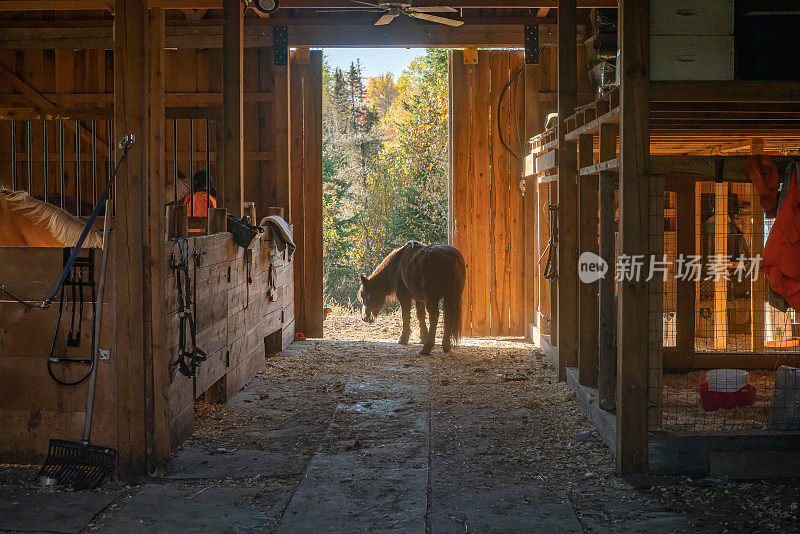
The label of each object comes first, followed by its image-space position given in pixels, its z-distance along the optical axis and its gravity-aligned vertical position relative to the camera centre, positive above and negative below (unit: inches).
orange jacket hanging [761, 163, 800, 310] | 167.0 -0.2
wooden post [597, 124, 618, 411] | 197.3 -9.4
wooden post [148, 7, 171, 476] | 167.8 -8.2
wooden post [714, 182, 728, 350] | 298.0 -13.2
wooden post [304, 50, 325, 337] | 371.2 +37.9
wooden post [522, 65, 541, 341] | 374.6 +16.8
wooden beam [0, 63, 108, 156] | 358.6 +73.1
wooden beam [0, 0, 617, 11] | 232.8 +91.7
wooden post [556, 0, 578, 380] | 267.7 +17.3
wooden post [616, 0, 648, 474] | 163.9 +5.1
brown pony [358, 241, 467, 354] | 330.6 -13.8
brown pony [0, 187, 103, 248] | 202.8 +7.4
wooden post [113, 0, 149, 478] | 163.3 +0.9
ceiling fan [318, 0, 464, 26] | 289.1 +90.7
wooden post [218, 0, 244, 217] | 275.4 +51.6
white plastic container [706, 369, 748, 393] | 216.4 -36.6
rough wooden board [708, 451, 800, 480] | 166.7 -46.4
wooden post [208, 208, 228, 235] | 235.0 +9.4
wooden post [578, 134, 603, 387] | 227.0 -12.0
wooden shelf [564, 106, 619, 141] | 176.4 +32.0
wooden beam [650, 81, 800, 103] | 167.2 +33.8
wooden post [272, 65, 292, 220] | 359.6 +52.5
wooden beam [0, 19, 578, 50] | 351.6 +97.8
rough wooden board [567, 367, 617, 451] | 186.2 -42.8
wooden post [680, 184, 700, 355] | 268.5 +1.6
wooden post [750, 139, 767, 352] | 289.9 -15.9
